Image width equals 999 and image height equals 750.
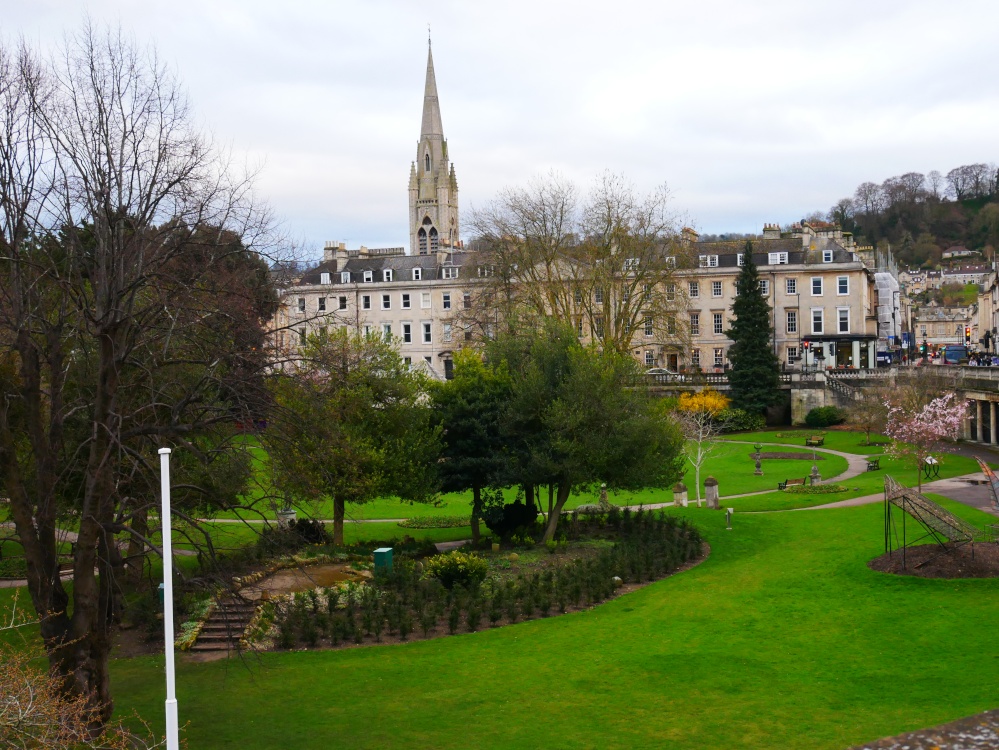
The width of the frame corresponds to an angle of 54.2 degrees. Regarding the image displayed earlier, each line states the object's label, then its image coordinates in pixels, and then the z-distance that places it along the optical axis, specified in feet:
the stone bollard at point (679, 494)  130.82
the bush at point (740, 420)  217.15
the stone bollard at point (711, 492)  126.17
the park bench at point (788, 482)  140.67
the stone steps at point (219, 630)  76.89
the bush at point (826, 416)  224.33
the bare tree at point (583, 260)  201.05
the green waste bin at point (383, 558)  91.71
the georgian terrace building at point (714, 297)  266.36
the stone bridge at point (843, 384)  183.93
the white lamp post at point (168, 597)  40.09
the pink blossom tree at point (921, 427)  120.06
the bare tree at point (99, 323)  52.49
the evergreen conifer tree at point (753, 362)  226.17
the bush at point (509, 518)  110.52
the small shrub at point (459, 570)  86.38
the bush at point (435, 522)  129.18
